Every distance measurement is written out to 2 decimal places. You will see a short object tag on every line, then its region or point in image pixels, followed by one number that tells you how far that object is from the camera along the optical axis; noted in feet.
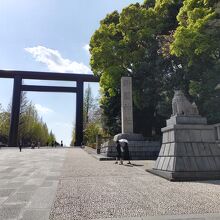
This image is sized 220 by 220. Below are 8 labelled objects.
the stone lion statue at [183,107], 29.48
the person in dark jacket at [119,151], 43.32
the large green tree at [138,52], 65.98
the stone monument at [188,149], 25.55
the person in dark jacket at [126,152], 45.19
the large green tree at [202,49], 44.73
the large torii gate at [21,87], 140.77
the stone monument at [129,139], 57.00
